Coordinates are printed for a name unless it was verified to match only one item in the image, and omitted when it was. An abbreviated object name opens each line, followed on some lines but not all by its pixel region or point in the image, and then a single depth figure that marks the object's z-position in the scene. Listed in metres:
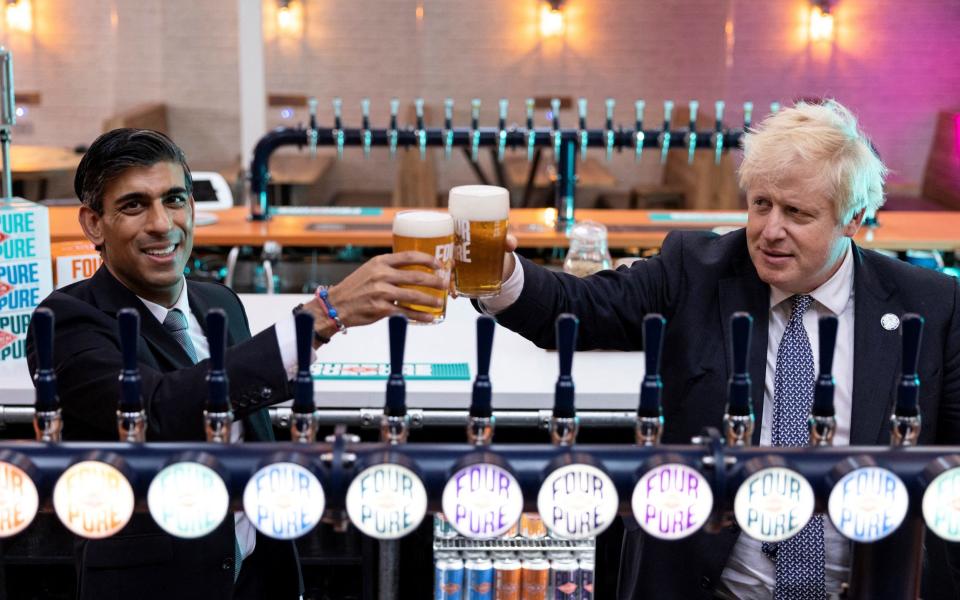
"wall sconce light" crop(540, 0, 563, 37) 8.20
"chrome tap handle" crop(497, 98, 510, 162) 5.26
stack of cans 2.90
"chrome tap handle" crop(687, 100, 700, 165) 5.25
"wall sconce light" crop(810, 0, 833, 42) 8.22
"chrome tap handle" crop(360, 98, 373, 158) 5.16
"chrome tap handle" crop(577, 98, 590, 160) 5.28
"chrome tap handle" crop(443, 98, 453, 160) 5.27
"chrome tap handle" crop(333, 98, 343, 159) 5.22
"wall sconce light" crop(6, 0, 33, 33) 8.14
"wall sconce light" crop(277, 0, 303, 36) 8.12
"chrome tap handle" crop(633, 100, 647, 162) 5.29
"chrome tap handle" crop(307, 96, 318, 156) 5.23
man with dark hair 1.68
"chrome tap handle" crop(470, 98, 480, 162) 5.26
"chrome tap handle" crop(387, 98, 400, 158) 5.20
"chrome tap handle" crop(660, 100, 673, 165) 5.27
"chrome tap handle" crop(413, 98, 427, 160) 5.25
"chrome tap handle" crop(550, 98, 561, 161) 5.19
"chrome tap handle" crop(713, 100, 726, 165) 5.24
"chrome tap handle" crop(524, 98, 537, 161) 5.27
